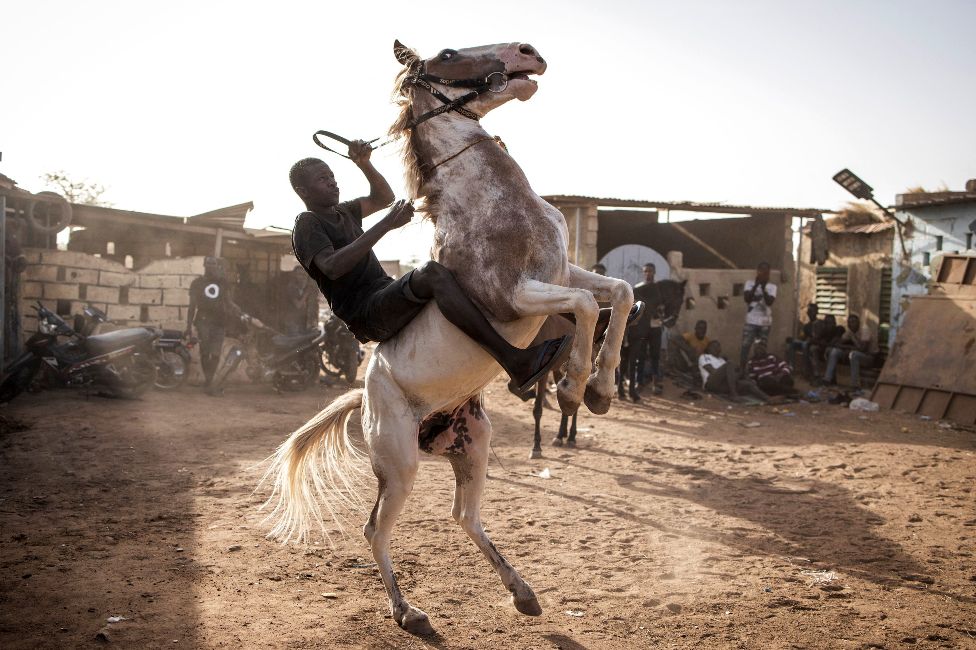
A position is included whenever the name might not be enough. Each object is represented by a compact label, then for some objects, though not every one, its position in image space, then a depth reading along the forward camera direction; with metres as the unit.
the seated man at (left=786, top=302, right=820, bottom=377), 14.17
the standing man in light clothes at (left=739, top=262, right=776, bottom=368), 13.39
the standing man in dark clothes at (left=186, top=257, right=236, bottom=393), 11.44
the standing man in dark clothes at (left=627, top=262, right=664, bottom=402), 11.72
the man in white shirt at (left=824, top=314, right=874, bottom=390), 13.23
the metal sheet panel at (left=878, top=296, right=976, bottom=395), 10.90
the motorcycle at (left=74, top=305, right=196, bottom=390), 11.50
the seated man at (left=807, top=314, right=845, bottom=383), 14.16
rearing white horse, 3.40
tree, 28.83
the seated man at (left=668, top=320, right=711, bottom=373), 13.83
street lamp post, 13.80
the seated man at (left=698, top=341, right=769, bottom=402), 12.57
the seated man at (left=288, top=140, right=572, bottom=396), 3.34
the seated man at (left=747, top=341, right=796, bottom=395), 12.67
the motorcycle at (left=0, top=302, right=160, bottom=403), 9.66
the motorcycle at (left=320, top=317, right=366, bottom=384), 13.28
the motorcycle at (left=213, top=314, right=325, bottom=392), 11.87
